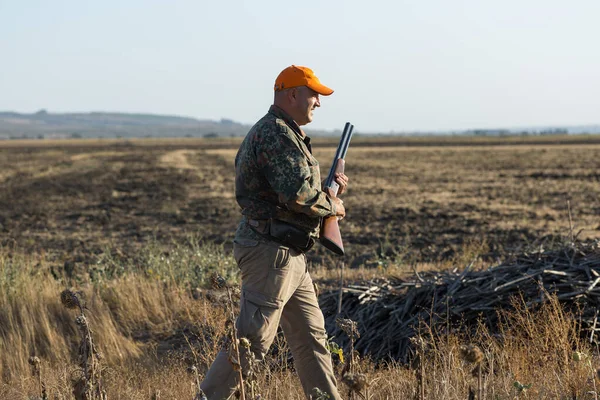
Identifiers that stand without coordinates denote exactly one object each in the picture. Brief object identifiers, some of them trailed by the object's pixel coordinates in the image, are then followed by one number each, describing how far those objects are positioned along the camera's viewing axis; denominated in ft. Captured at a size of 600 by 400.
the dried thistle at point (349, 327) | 23.03
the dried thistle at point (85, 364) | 20.05
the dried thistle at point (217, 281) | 21.91
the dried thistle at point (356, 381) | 18.92
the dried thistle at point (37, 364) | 23.34
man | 25.66
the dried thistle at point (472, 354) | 18.78
